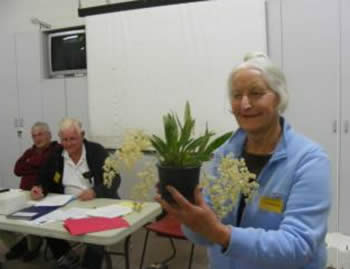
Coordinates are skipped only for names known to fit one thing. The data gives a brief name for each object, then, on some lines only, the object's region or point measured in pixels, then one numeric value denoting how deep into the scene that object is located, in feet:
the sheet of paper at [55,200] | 8.41
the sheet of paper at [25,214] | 7.51
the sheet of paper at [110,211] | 7.38
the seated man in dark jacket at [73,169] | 9.61
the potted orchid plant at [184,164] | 2.68
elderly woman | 2.81
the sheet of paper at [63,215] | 7.23
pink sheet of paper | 6.57
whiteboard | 11.48
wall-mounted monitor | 14.20
